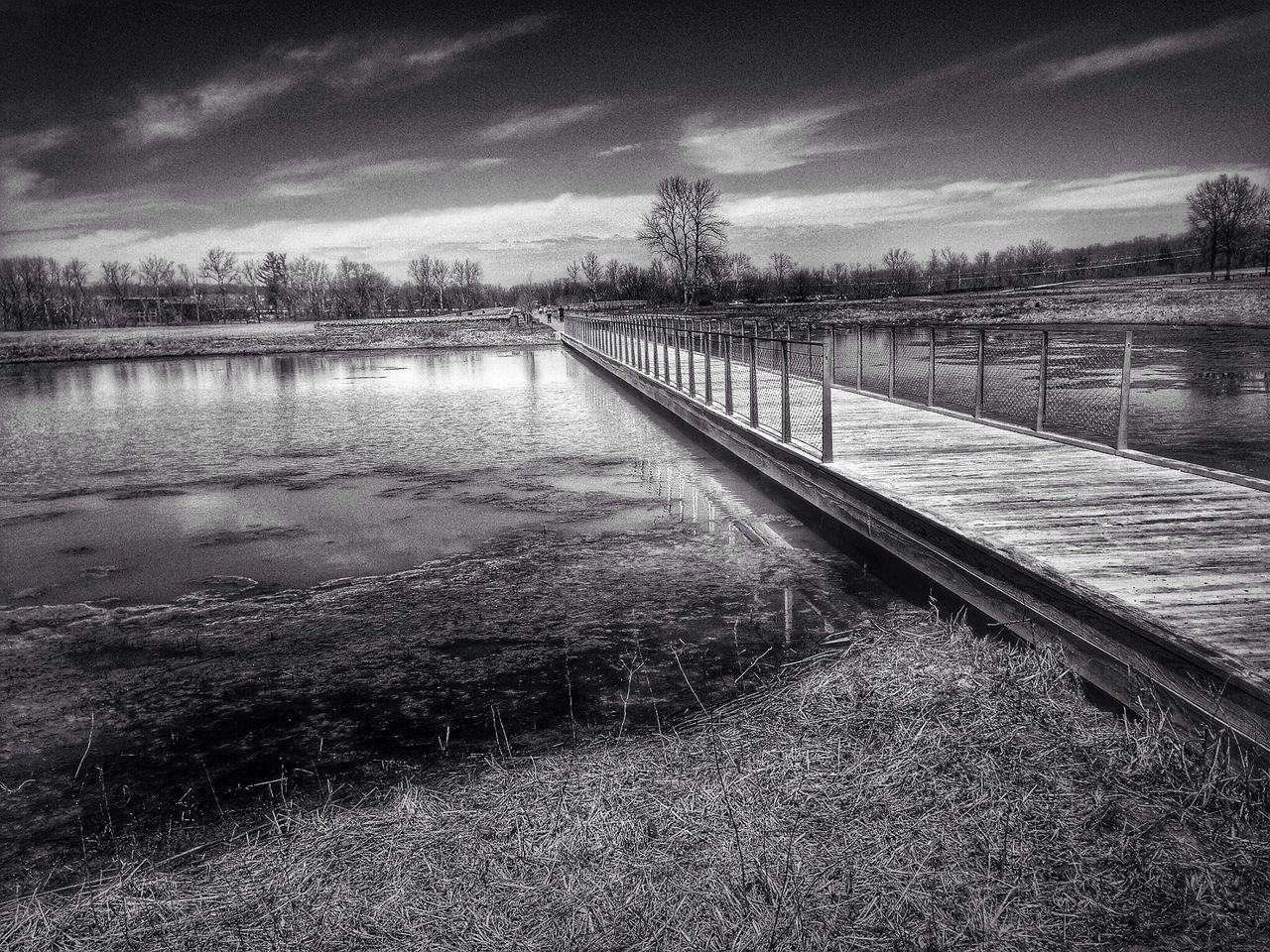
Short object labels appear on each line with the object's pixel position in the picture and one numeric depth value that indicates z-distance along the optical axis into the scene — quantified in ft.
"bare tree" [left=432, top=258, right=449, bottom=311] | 468.38
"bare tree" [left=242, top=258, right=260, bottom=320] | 453.58
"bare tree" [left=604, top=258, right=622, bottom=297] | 395.01
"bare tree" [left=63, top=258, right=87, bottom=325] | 399.65
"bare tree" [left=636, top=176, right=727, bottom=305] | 230.27
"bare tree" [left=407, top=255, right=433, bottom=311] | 473.26
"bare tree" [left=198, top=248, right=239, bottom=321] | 465.06
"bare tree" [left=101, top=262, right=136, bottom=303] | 454.81
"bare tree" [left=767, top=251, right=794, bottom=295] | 338.34
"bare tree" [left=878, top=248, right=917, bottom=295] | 331.67
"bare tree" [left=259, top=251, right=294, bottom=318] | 423.23
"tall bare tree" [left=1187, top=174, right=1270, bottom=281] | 226.58
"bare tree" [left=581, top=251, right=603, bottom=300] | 428.15
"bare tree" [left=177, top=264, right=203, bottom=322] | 470.60
